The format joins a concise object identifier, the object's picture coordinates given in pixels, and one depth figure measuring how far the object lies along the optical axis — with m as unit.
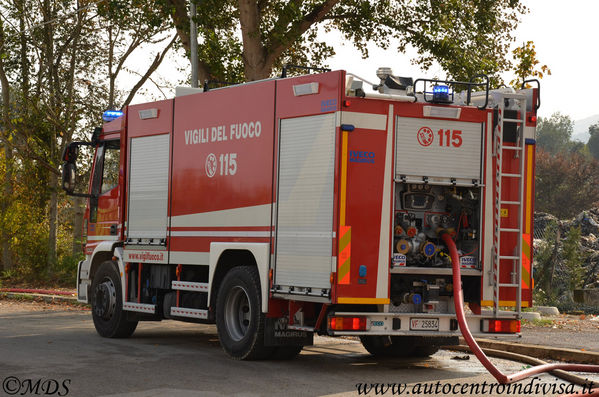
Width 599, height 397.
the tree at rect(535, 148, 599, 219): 78.19
